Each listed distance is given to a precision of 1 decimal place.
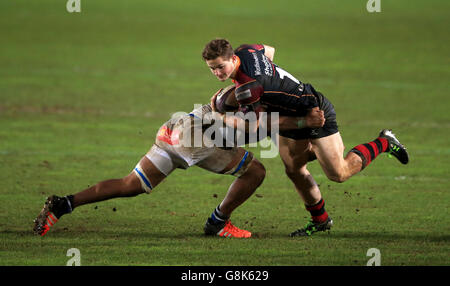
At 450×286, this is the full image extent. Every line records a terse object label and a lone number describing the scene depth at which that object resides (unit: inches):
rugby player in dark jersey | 612.7
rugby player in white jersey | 652.1
